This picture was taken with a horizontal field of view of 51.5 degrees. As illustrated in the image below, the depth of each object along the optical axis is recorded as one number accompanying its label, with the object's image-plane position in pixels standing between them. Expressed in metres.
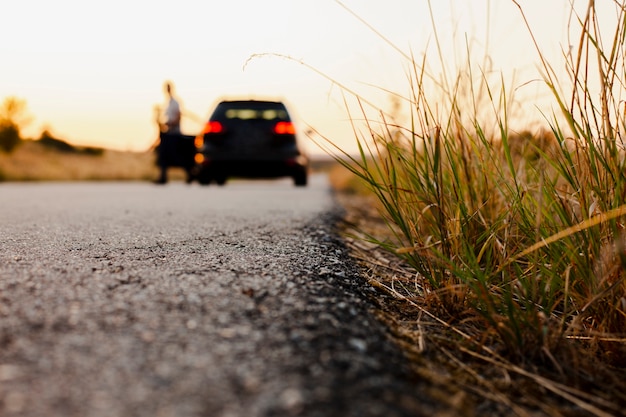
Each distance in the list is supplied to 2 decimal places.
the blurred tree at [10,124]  25.70
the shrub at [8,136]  25.89
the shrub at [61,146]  40.06
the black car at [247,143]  9.52
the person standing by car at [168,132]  10.74
